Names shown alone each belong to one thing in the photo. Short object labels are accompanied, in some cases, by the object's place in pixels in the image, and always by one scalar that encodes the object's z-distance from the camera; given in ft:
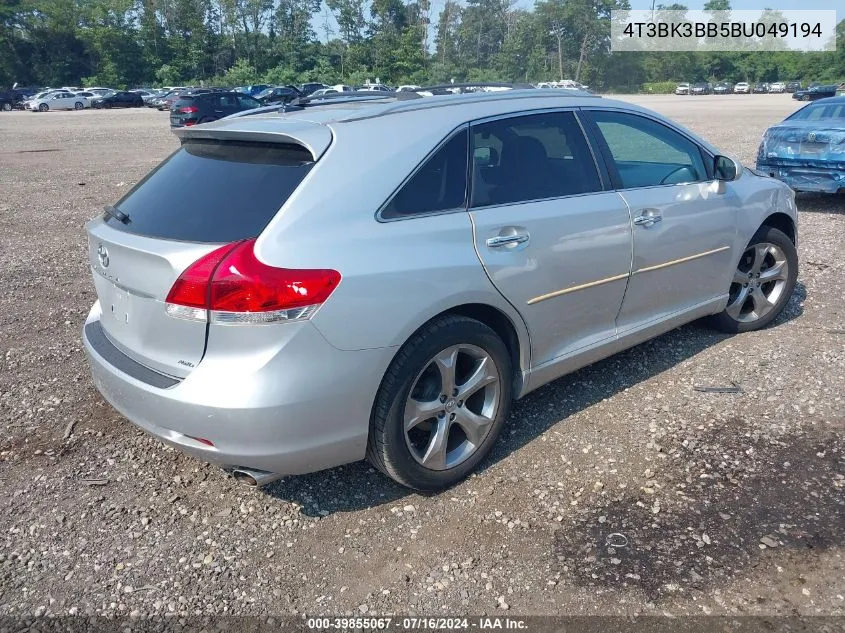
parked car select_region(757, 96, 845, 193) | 30.19
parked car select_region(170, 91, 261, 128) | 88.33
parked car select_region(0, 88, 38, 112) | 167.01
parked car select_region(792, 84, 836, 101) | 175.63
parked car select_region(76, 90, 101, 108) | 162.91
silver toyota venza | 8.97
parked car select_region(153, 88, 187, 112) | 153.01
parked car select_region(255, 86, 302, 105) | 124.46
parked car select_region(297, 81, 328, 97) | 155.53
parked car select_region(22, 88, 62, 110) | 156.16
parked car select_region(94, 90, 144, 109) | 164.45
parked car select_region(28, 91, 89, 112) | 154.10
